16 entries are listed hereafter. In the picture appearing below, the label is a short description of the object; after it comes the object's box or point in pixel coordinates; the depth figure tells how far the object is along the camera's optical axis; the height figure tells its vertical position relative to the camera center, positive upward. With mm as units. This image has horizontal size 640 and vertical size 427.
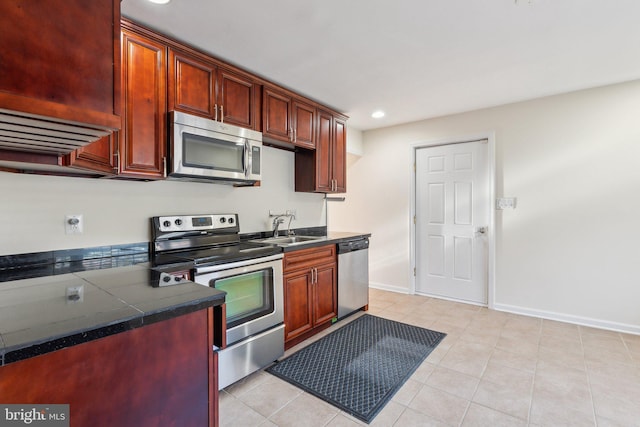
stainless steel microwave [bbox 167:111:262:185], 2135 +460
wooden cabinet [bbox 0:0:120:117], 894 +497
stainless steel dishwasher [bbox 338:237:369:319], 3273 -683
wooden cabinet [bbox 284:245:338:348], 2666 -720
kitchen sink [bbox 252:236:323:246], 3090 -268
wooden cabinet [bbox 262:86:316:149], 2832 +909
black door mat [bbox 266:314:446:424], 2039 -1169
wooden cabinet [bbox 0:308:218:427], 788 -471
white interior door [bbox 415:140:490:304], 3842 -96
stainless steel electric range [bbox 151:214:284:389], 2047 -445
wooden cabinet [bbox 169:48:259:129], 2193 +932
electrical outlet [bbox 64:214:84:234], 1924 -66
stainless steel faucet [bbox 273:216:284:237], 3252 -114
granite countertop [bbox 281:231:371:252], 2659 -268
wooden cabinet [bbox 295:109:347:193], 3426 +581
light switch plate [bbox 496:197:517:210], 3576 +109
